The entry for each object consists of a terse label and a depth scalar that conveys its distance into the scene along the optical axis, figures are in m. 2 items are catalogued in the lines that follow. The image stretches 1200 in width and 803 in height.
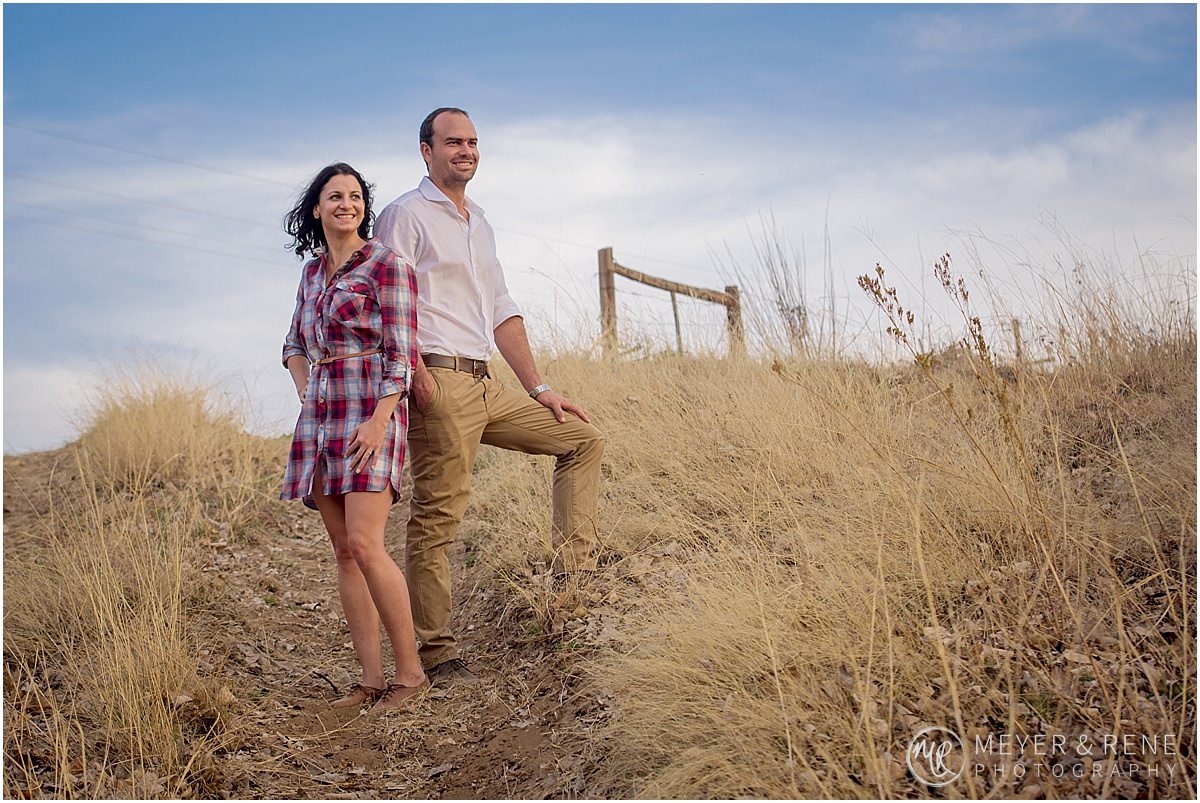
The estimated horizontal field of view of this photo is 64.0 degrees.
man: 4.38
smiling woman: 4.00
